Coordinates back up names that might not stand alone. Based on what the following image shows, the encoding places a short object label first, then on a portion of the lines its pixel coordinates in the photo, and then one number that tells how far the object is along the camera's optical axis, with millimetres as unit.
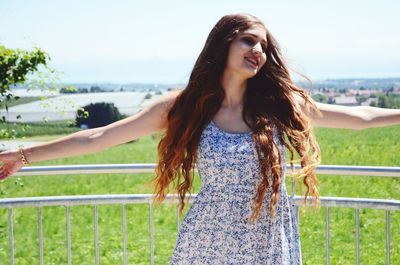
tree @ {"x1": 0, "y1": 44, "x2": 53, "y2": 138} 4898
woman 2256
